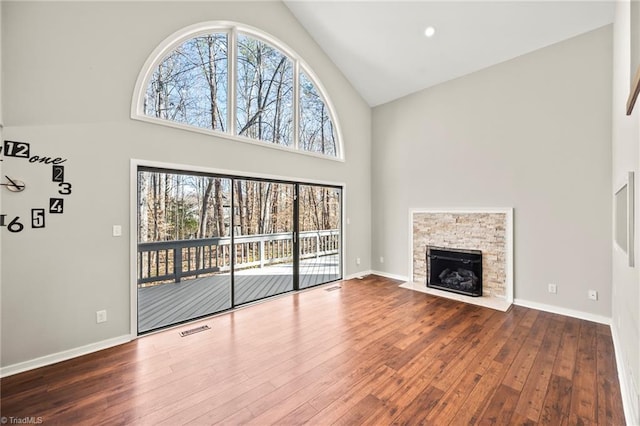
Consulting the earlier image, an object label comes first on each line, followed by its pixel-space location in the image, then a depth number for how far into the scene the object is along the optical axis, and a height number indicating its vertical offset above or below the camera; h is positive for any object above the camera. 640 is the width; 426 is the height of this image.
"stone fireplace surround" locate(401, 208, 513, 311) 4.15 -0.49
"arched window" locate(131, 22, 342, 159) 3.31 +1.86
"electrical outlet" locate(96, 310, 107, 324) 2.80 -1.09
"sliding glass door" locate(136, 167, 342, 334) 3.29 -0.41
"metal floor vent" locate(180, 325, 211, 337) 3.11 -1.41
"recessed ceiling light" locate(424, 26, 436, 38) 4.06 +2.80
